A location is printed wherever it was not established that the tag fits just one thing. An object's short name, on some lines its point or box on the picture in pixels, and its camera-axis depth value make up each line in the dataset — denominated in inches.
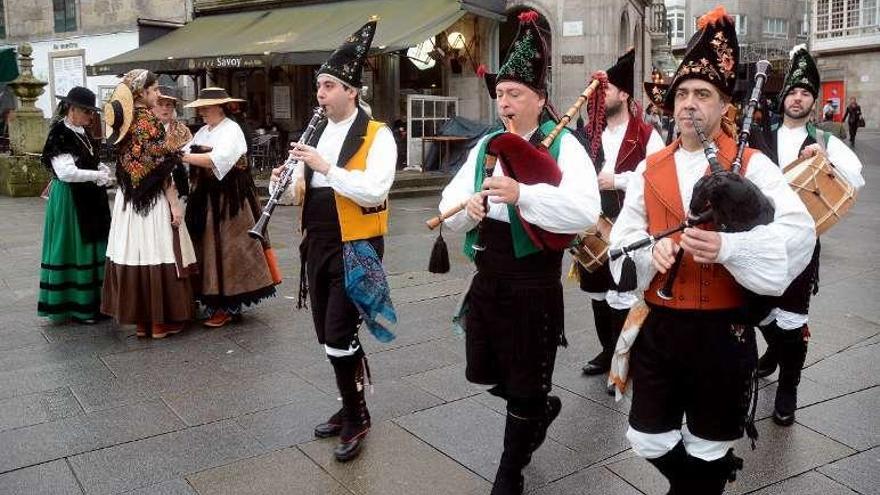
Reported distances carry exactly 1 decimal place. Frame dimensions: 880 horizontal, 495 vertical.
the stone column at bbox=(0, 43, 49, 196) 589.0
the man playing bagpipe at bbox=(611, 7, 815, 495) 100.3
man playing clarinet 146.9
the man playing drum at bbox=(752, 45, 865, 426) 159.8
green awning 574.9
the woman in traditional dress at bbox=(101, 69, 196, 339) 221.6
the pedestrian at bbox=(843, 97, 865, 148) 1114.7
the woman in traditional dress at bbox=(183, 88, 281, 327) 235.1
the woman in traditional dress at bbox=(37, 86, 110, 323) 239.9
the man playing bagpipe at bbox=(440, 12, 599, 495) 121.1
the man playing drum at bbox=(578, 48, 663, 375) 180.7
